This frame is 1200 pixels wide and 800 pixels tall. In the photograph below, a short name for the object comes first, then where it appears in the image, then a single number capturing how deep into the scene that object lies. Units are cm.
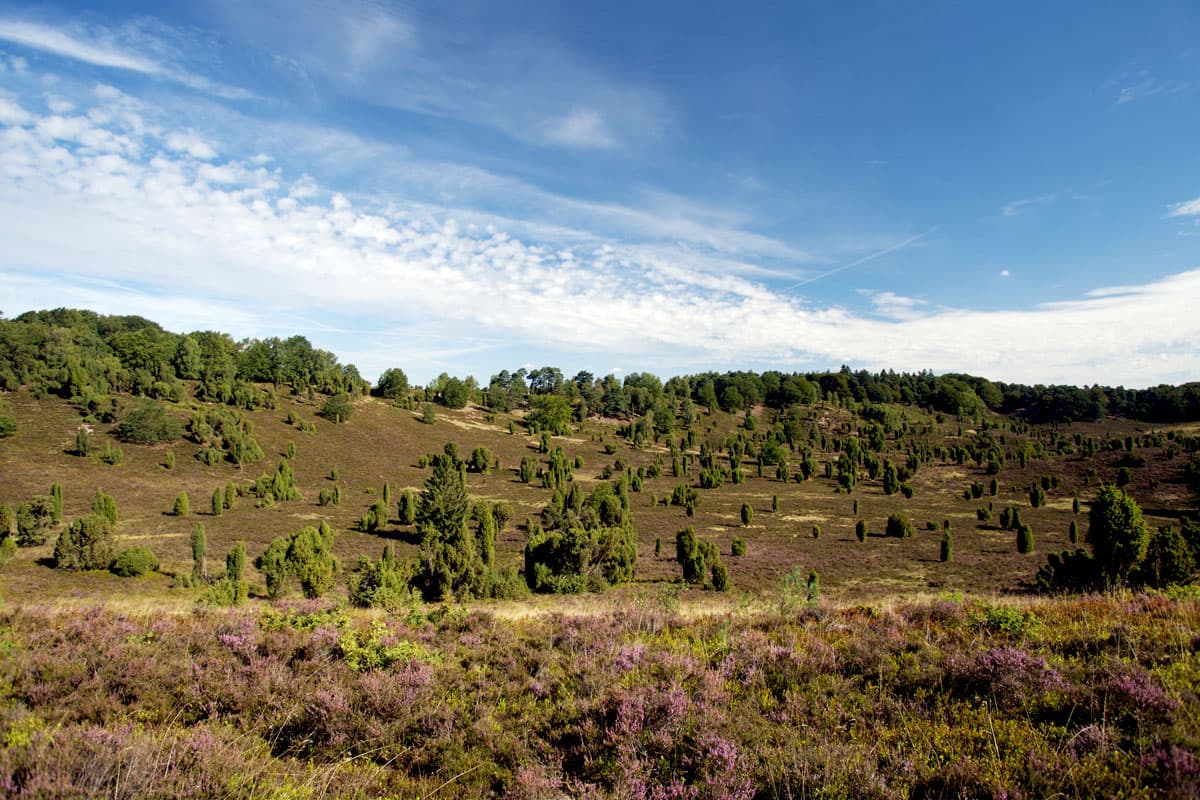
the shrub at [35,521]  3281
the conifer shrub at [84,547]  2759
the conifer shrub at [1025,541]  3972
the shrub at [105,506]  3344
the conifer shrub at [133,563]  2727
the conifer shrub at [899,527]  4897
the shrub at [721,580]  3022
